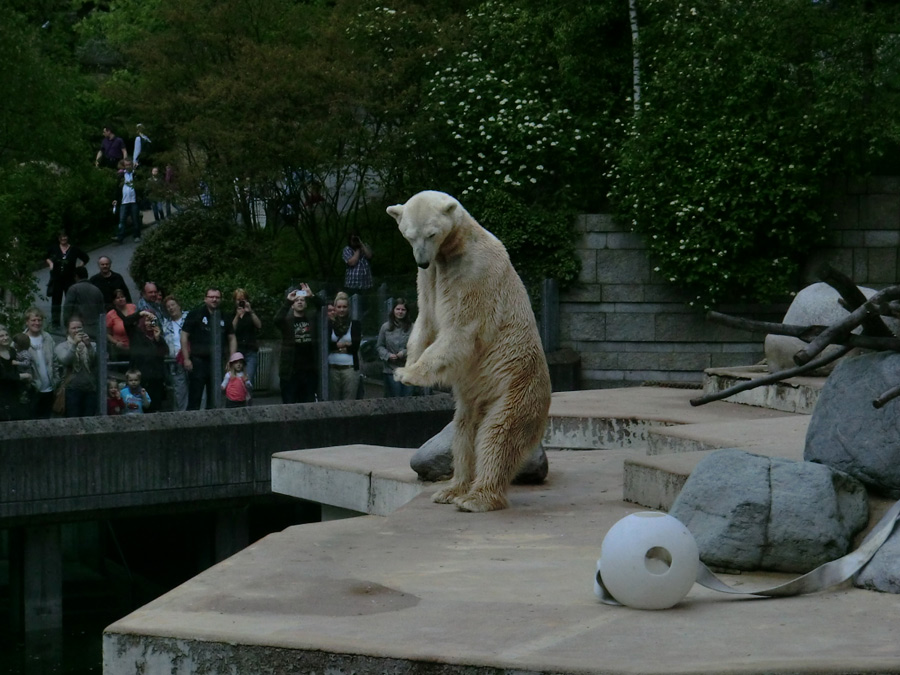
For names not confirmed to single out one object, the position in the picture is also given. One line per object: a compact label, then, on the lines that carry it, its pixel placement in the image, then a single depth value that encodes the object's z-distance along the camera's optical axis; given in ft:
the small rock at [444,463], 49.94
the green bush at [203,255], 121.94
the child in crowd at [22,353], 73.04
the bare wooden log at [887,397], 33.77
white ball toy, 32.19
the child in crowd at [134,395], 76.14
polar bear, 45.07
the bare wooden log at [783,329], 35.63
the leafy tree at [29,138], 95.05
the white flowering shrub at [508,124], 112.46
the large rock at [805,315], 68.34
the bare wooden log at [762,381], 35.26
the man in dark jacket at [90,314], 76.69
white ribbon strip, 33.92
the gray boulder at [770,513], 36.66
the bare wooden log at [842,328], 35.02
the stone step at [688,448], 44.15
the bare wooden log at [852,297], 36.95
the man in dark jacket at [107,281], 99.88
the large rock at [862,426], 38.73
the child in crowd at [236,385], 79.56
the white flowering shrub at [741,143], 103.35
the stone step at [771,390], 65.98
